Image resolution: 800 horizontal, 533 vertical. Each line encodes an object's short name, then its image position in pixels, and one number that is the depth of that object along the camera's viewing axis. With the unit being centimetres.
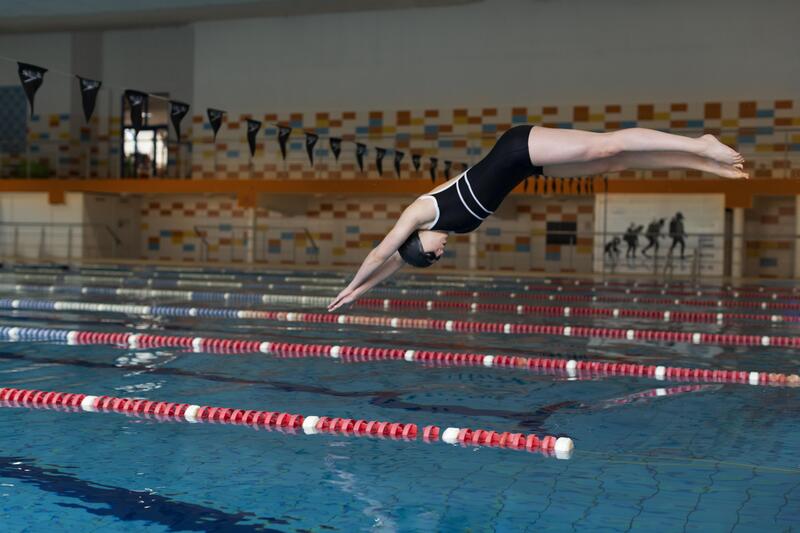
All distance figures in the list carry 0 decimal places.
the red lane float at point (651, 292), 1353
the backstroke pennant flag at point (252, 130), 1692
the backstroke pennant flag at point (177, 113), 1445
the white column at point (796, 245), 1910
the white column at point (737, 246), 1948
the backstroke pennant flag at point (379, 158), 1931
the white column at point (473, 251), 2078
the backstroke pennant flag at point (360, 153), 1941
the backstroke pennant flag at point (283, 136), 1789
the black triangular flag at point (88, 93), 1227
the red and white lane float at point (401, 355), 639
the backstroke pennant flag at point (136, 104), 1326
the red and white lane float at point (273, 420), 435
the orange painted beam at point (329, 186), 1817
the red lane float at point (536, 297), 1141
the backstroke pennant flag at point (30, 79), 1144
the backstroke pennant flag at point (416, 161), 1983
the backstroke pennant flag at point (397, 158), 2003
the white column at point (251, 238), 2183
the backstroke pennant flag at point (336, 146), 1914
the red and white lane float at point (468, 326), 845
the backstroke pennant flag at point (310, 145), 1888
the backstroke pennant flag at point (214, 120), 1572
